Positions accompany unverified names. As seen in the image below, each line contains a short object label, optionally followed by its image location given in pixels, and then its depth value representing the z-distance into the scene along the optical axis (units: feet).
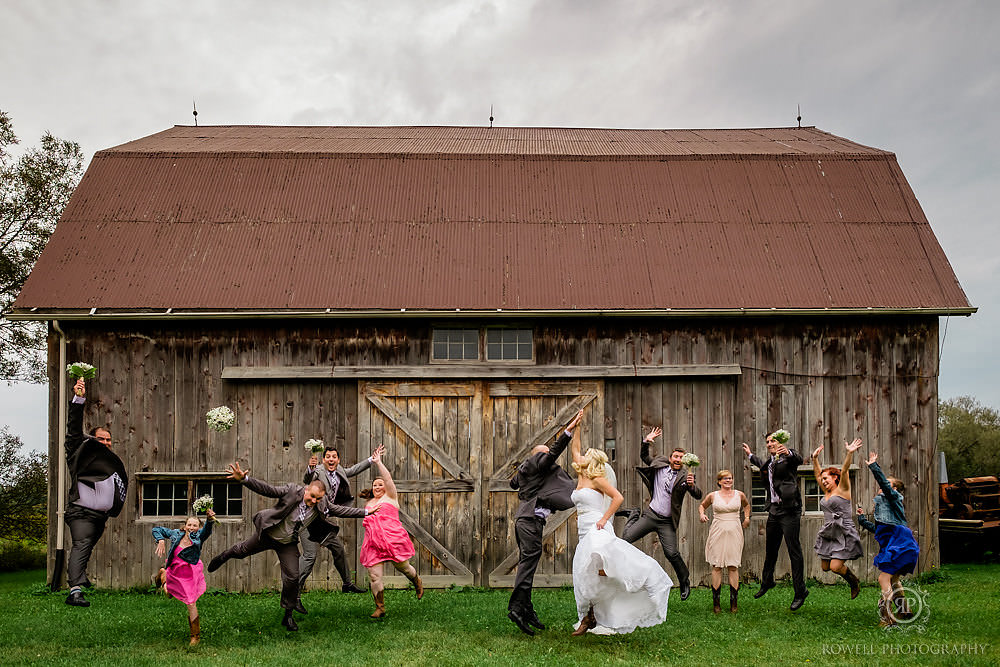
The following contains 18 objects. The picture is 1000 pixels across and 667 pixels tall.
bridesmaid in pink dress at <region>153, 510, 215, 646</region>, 29.96
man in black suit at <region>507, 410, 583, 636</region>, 30.55
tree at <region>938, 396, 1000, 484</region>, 66.28
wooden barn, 42.37
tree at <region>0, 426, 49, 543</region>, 62.59
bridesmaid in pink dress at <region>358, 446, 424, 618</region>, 33.42
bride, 28.19
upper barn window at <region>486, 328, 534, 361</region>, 43.14
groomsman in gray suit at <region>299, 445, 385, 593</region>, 34.45
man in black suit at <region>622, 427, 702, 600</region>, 35.12
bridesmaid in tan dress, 33.63
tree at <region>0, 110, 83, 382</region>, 60.70
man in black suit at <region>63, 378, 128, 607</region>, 32.42
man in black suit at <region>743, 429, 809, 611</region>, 34.96
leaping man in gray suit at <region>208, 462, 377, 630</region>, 31.89
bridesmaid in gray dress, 33.09
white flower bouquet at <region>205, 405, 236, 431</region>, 33.40
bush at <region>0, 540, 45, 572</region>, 65.51
